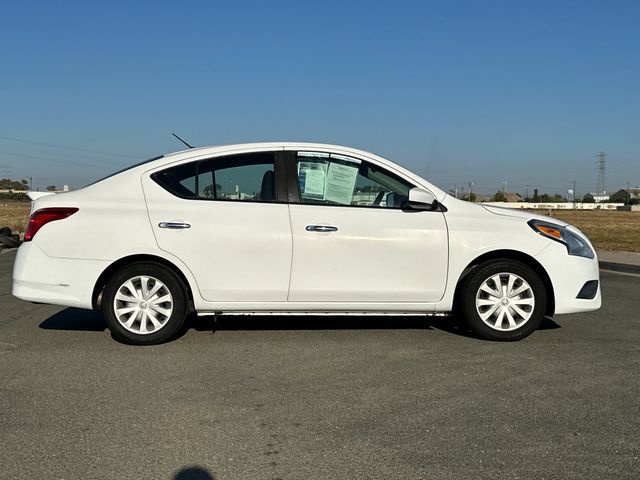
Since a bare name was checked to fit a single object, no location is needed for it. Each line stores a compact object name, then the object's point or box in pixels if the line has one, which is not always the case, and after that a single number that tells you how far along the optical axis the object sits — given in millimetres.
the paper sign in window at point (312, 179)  5559
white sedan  5363
